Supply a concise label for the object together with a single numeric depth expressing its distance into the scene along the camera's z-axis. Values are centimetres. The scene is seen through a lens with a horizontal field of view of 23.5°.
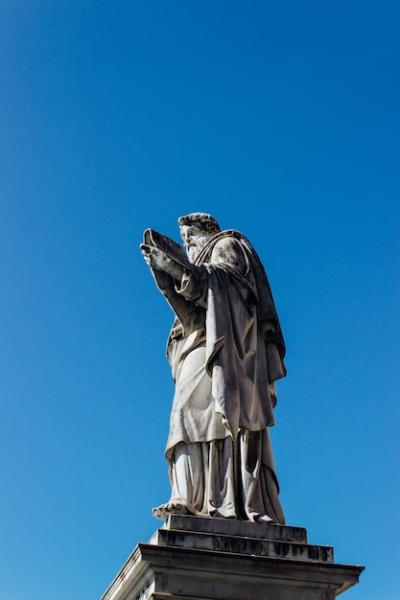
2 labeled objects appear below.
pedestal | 1004
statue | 1123
